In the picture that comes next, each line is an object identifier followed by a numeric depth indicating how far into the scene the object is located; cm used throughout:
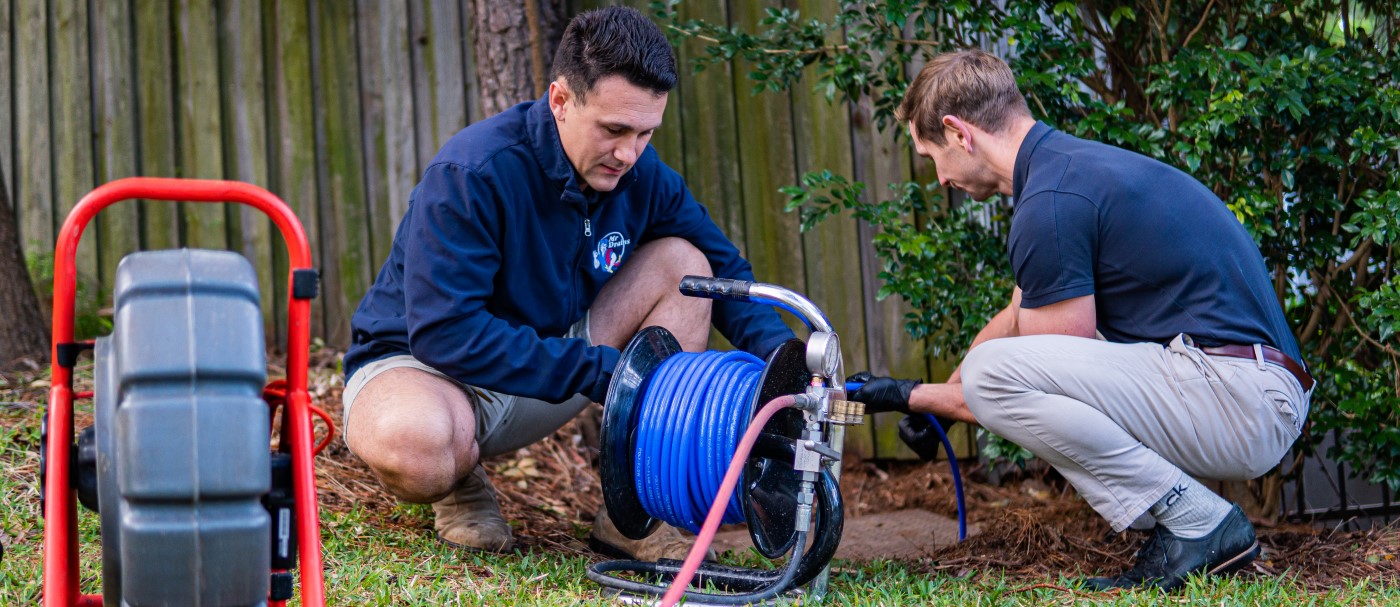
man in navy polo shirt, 284
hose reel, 253
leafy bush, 323
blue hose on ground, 304
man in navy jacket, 283
